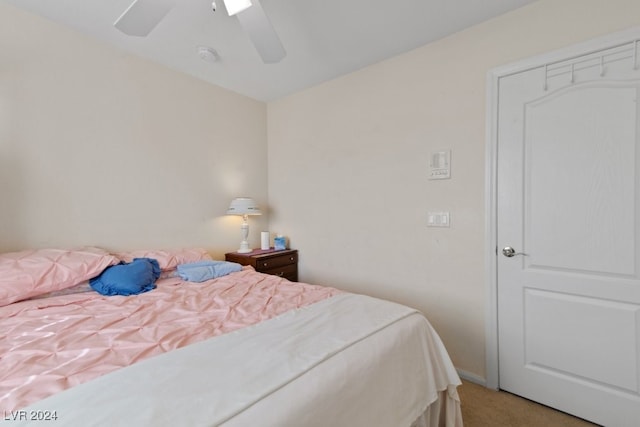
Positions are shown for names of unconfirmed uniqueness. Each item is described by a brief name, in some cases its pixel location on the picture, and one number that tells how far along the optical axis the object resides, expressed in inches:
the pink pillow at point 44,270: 61.3
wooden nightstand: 112.4
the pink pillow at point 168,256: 88.4
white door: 61.3
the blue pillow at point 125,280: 70.5
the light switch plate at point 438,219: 85.5
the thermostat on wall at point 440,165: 85.0
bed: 30.2
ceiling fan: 56.4
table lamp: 116.8
